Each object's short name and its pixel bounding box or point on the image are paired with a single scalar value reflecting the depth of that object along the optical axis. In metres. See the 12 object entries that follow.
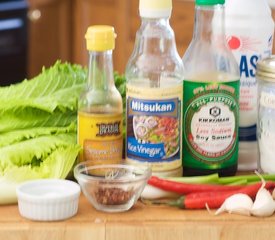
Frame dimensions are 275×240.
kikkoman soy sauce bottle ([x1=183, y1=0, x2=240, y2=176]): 1.20
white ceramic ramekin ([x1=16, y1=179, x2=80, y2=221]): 1.11
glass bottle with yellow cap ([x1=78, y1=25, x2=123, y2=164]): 1.17
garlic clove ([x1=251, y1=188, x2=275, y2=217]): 1.13
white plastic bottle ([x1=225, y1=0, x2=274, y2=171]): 1.25
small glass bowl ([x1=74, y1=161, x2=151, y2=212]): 1.13
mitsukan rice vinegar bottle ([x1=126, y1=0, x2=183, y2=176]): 1.17
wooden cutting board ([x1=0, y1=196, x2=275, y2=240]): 1.10
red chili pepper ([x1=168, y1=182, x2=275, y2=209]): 1.15
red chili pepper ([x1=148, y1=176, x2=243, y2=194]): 1.16
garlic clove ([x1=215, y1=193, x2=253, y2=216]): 1.13
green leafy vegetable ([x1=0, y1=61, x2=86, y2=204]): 1.18
